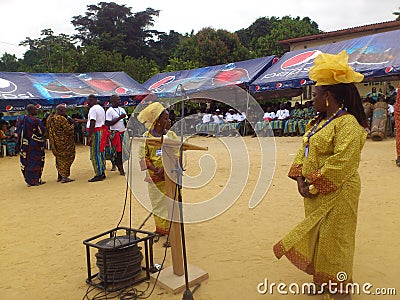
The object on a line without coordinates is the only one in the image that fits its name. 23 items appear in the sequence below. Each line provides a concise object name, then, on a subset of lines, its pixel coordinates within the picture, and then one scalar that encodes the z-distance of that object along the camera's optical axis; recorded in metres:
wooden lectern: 2.82
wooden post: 2.95
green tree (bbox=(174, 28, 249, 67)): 27.92
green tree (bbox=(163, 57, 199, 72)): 22.68
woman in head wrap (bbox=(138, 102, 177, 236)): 3.60
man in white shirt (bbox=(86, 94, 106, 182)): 7.12
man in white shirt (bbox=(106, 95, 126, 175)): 7.58
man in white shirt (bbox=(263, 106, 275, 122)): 15.70
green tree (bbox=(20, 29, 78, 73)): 24.84
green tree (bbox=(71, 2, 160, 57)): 39.50
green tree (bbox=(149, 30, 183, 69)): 39.72
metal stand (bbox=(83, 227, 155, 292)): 2.99
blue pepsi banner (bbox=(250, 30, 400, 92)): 11.82
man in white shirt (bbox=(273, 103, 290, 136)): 15.49
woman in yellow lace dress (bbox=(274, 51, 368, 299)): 2.44
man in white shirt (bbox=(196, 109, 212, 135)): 14.96
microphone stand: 2.59
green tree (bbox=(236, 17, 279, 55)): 38.97
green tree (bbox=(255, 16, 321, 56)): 29.38
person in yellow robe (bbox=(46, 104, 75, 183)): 7.62
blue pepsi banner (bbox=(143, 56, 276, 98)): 15.83
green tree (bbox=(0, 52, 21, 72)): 35.59
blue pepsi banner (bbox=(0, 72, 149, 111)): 12.82
